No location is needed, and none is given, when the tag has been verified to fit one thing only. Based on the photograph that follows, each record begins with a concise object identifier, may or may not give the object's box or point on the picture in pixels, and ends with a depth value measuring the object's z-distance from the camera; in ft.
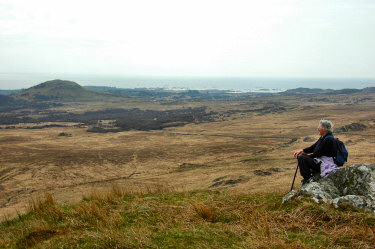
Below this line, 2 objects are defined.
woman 19.25
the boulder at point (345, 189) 16.51
